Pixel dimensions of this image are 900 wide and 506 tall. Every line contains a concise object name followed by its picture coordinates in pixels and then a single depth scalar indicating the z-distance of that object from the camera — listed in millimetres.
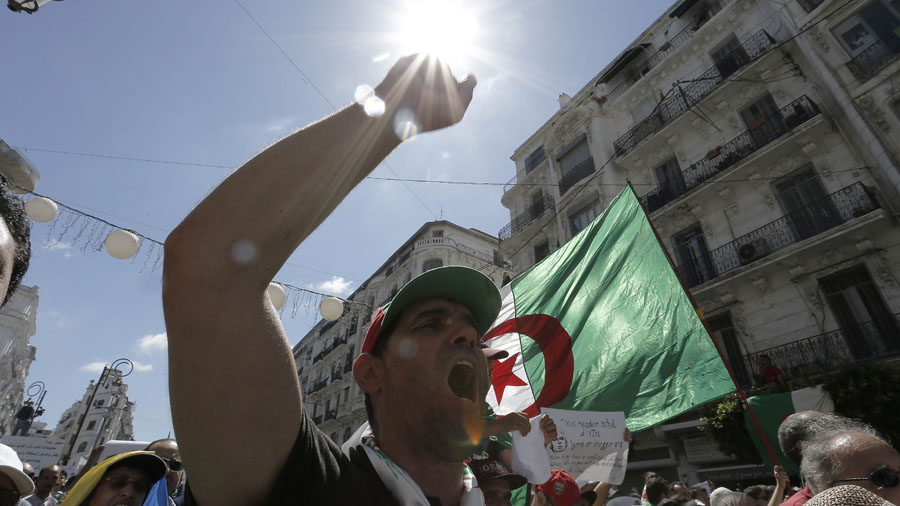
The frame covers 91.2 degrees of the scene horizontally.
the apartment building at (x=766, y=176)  10844
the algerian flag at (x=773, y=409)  5387
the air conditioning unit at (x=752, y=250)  12406
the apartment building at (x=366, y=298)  28844
